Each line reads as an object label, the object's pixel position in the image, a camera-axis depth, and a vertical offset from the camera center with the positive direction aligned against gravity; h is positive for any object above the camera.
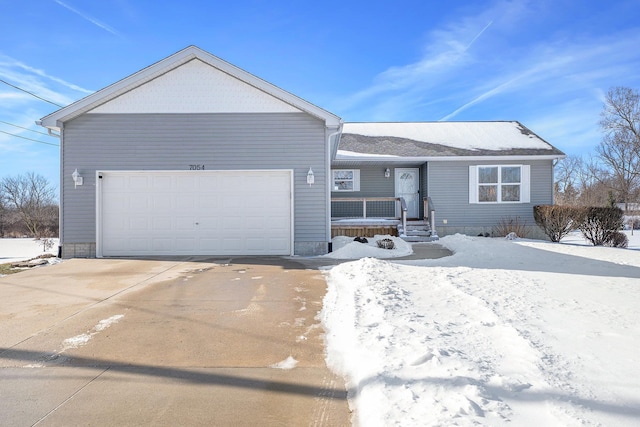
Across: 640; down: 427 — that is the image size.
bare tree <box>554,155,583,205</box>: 37.31 +3.55
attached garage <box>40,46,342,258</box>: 10.73 +1.20
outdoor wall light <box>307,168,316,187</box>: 10.64 +0.98
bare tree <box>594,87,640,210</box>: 27.89 +5.17
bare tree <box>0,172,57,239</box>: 28.91 +1.79
